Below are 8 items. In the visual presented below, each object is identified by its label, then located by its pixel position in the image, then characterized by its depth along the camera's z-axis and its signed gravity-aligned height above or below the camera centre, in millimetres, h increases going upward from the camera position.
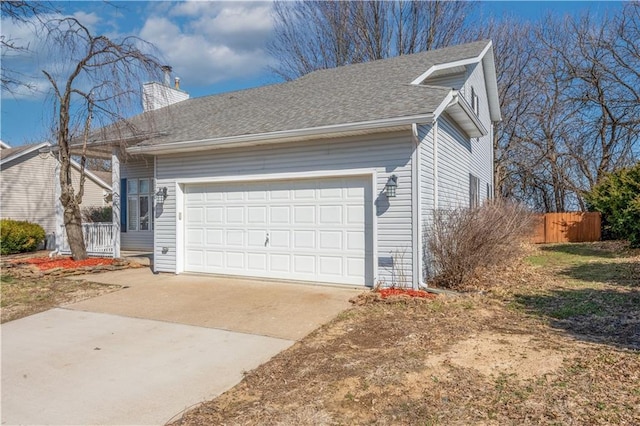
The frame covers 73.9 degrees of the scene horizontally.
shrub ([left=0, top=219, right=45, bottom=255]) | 15664 -695
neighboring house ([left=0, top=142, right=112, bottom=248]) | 18312 +1443
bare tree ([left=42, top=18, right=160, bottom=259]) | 9883 +3351
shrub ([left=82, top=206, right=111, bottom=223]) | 16959 +174
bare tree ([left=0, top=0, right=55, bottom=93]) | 7566 +3540
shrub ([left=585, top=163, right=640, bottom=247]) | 12711 +377
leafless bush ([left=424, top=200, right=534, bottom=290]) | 7617 -490
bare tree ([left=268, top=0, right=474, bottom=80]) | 23031 +10458
